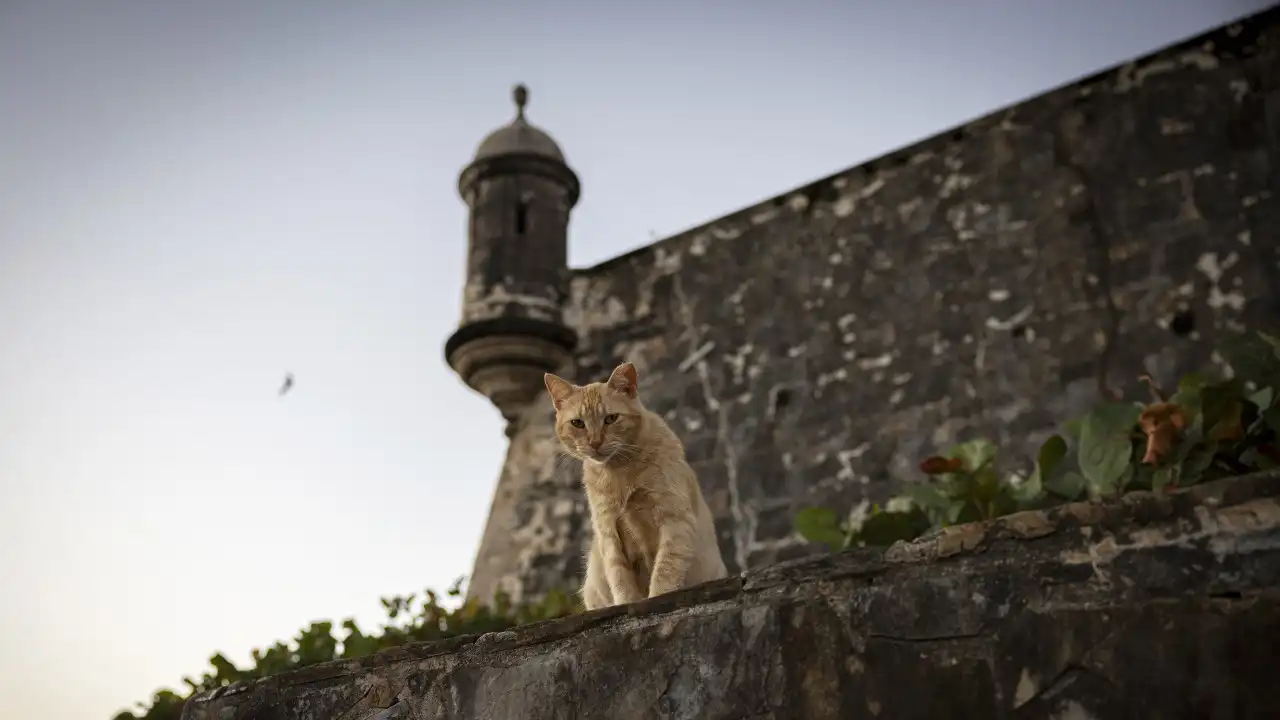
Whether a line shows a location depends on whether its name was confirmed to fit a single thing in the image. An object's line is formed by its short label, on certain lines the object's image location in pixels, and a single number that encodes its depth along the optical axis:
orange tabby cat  3.39
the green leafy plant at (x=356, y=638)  6.53
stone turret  9.27
